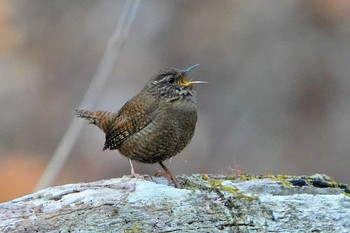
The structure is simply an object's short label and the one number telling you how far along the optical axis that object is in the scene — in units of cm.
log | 793
